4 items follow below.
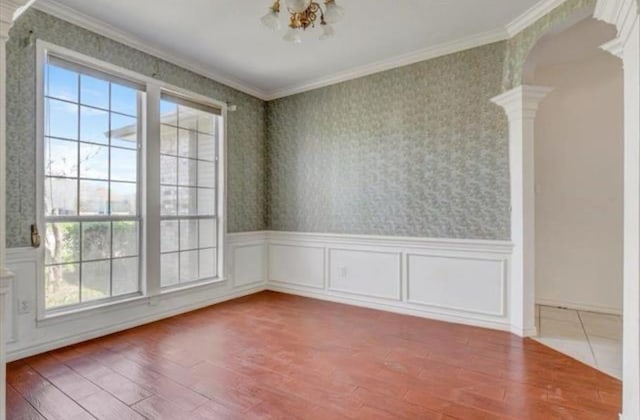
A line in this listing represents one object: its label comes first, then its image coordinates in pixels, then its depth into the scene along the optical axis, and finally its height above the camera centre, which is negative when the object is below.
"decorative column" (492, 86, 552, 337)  3.03 +0.13
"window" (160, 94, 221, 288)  3.70 +0.22
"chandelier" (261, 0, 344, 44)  1.93 +1.18
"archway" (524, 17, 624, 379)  3.65 +0.26
